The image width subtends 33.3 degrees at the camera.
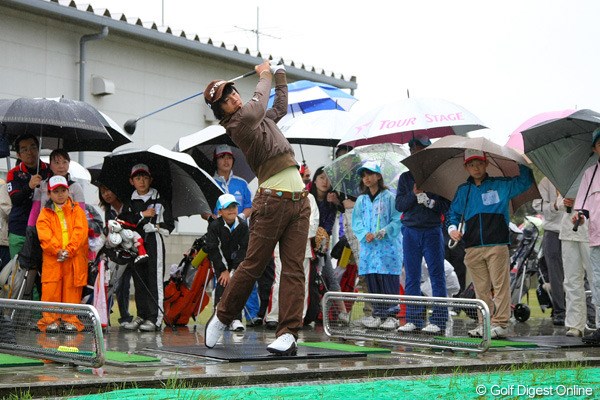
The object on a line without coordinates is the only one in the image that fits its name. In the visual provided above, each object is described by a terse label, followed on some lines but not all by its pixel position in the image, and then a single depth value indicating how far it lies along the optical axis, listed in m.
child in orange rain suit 10.43
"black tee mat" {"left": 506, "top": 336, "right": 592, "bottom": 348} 9.83
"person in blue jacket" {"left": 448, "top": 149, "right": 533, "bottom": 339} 10.43
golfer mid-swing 8.21
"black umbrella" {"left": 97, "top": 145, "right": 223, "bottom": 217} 11.78
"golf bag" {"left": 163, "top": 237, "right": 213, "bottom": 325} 12.10
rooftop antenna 22.45
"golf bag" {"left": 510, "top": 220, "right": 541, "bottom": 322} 14.22
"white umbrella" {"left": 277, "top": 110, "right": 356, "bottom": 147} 13.25
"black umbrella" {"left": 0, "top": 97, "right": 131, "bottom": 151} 10.13
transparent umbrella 12.62
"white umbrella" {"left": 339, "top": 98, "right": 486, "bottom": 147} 11.36
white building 17.81
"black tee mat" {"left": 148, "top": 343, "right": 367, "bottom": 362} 8.03
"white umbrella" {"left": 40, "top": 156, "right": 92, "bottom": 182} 14.55
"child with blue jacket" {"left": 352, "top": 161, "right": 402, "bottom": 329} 11.95
